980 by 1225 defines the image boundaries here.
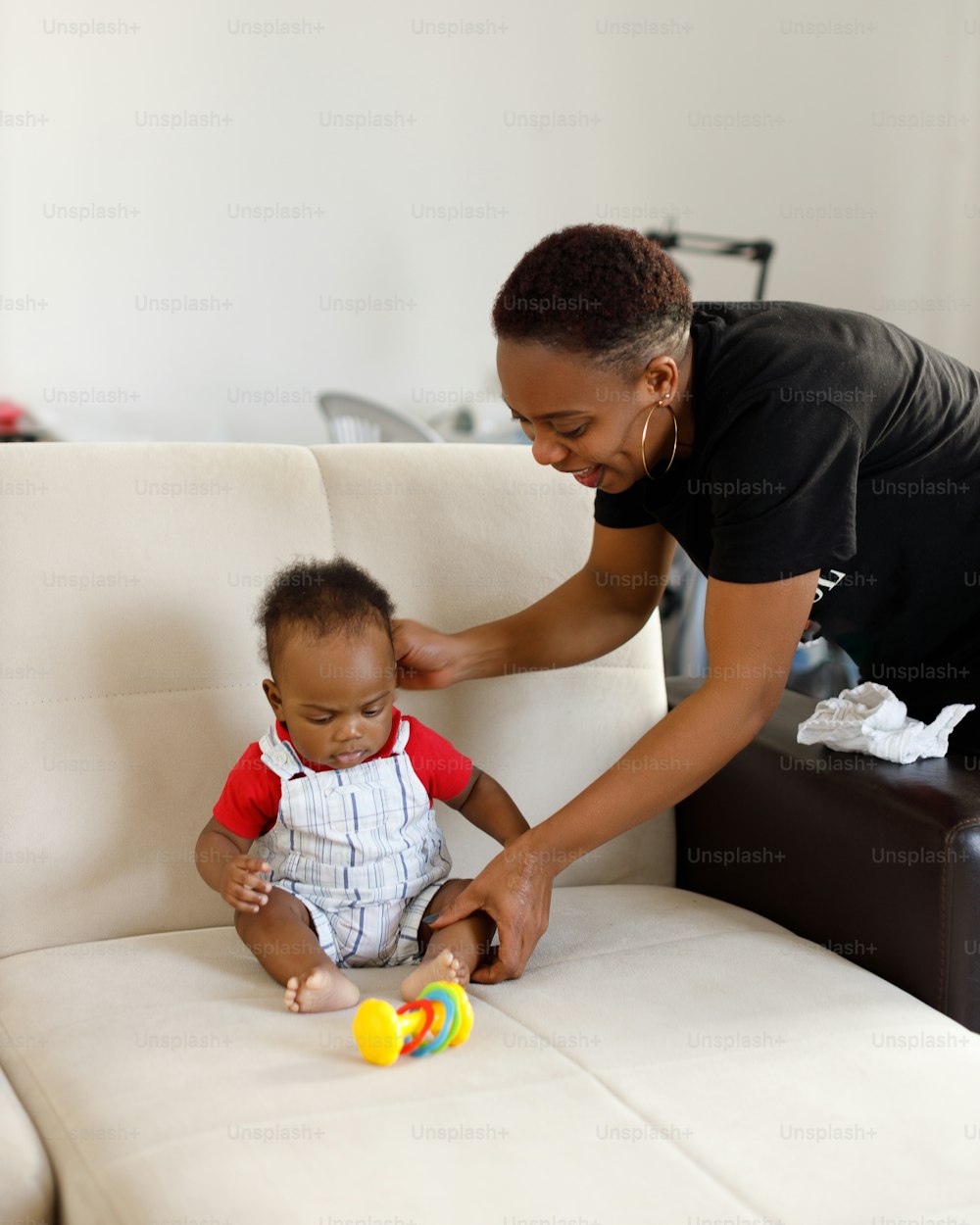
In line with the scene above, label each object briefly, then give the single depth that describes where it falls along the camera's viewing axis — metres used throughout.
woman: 1.27
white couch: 0.99
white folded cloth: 1.48
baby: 1.37
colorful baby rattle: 1.12
